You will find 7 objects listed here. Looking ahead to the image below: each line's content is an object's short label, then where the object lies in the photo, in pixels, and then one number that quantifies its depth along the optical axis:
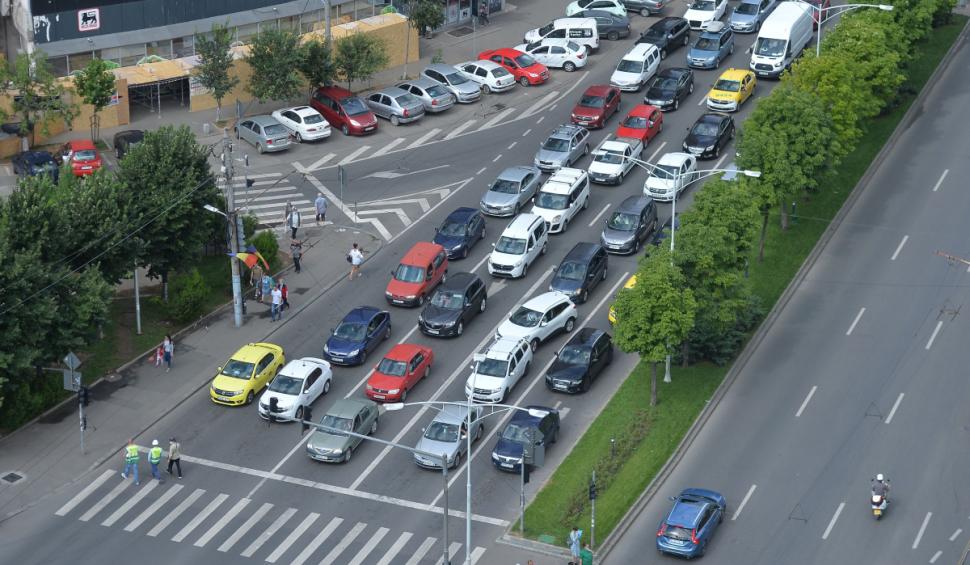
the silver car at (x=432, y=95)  88.31
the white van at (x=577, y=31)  94.75
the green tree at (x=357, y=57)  89.00
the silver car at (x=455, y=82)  89.75
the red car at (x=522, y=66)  91.75
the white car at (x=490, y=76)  90.69
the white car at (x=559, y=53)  93.44
